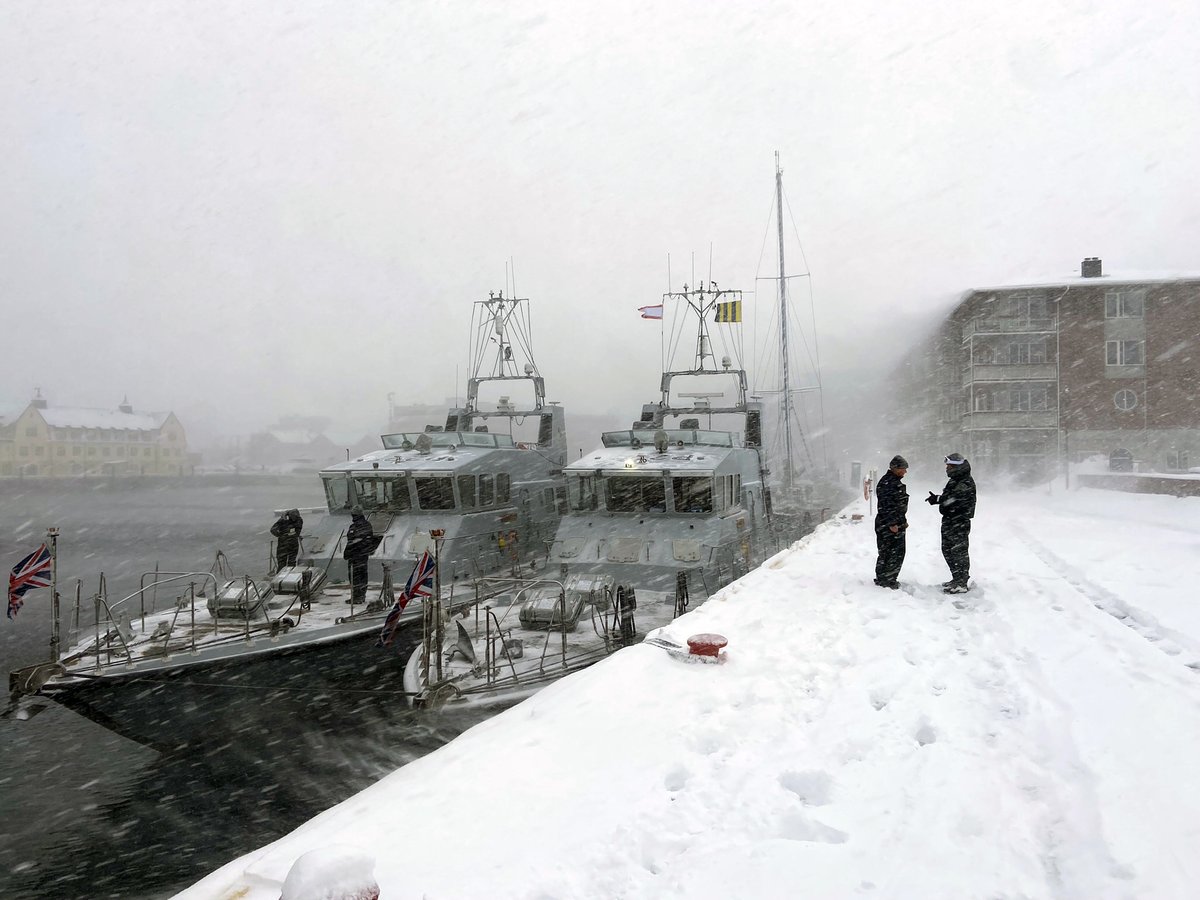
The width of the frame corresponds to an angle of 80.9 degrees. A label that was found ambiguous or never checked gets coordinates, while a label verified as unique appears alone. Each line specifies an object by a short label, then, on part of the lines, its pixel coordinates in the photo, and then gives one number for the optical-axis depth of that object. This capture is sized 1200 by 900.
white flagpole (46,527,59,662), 8.53
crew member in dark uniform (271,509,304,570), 12.27
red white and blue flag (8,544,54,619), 9.02
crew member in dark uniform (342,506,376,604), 10.58
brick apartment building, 32.06
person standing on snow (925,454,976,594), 7.99
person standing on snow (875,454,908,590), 8.14
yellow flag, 17.95
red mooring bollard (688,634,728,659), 5.49
